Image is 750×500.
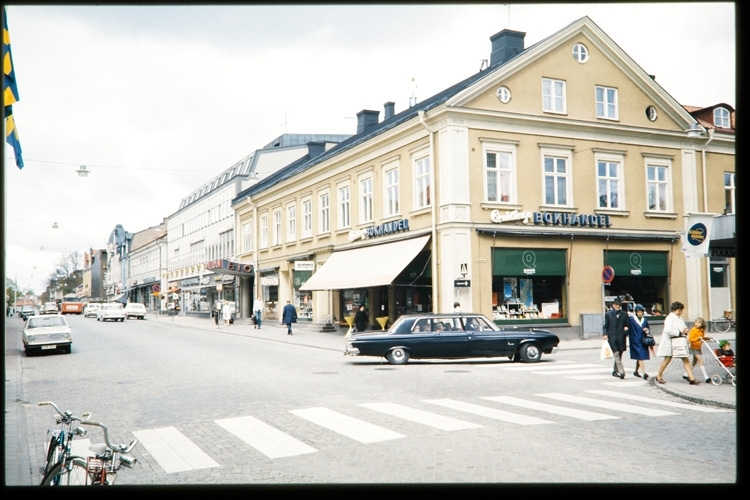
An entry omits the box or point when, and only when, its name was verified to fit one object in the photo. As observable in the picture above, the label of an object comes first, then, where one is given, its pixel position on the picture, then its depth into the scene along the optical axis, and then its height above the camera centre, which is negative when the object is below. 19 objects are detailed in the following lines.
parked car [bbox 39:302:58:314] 68.05 -2.80
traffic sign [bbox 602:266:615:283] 25.41 +0.09
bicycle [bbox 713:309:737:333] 30.12 -2.09
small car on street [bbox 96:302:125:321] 53.59 -2.39
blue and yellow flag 9.62 +2.71
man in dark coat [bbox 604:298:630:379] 16.09 -1.35
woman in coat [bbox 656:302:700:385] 14.62 -1.19
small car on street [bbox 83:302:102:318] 68.78 -2.85
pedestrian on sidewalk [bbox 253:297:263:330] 38.84 -1.76
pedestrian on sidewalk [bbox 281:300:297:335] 32.62 -1.64
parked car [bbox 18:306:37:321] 72.25 -3.01
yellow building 26.14 +3.43
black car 19.03 -1.70
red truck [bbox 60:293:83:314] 81.62 -2.87
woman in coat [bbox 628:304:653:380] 15.85 -1.54
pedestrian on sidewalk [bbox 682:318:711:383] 14.43 -1.30
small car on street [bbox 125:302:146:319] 60.19 -2.54
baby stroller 14.03 -2.00
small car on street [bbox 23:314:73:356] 23.75 -1.79
